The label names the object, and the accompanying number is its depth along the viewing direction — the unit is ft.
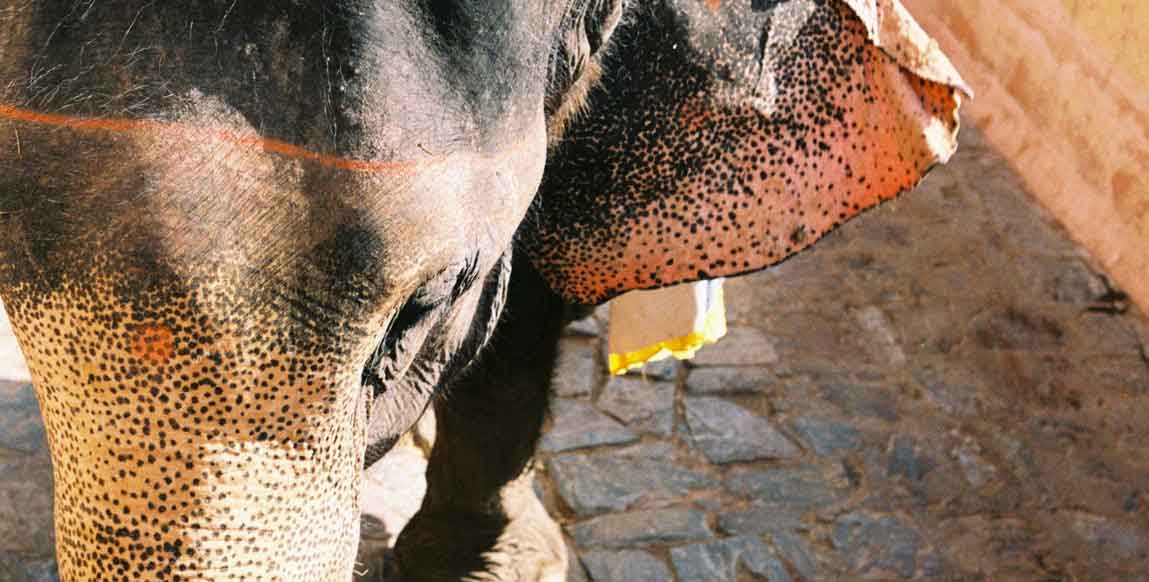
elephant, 3.18
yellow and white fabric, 7.18
